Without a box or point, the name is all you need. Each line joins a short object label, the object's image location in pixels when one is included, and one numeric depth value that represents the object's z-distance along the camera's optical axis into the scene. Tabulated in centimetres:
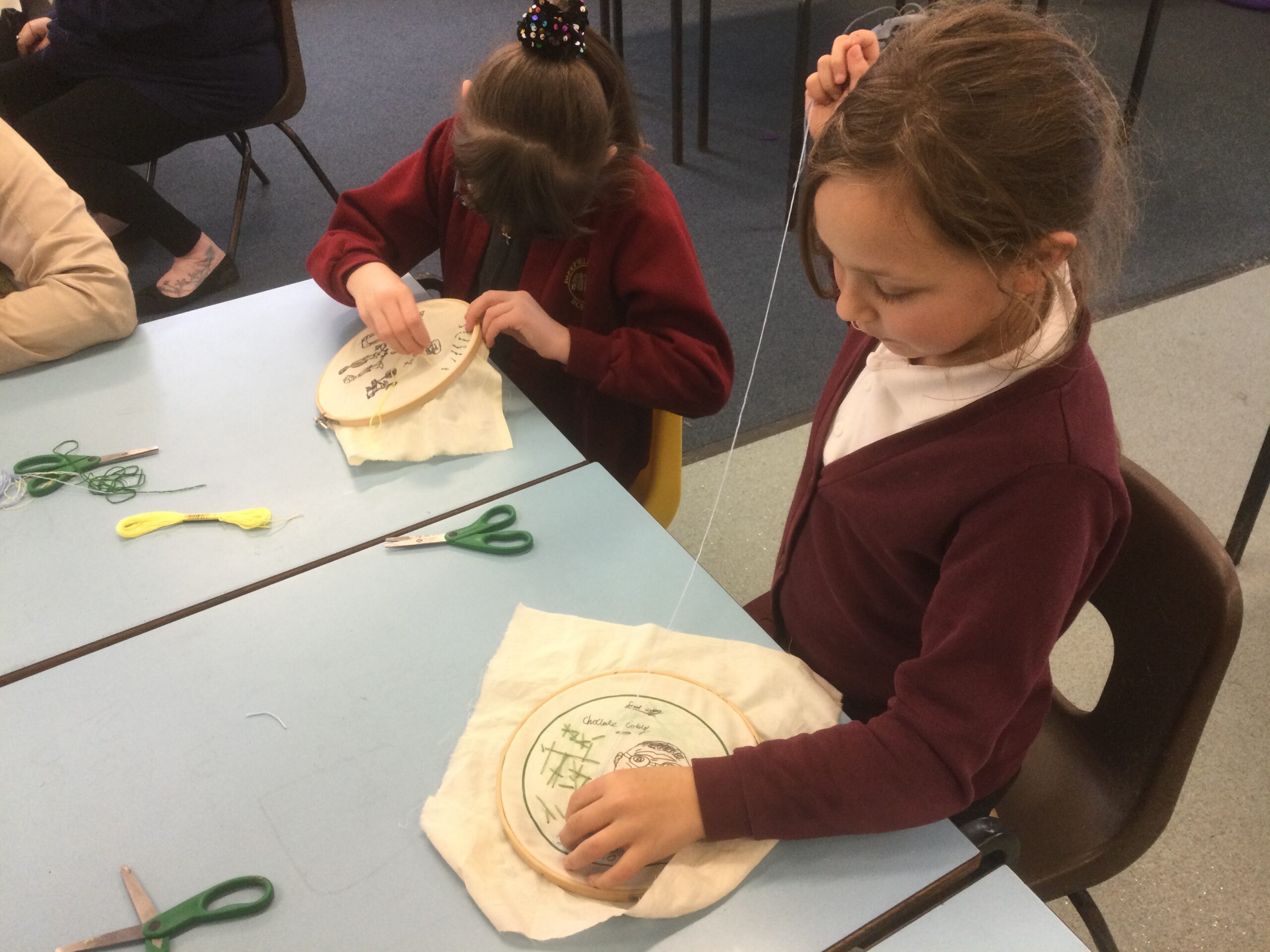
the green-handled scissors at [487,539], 83
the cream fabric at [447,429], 95
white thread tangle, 91
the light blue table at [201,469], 82
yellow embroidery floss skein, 87
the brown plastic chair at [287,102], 220
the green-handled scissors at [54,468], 93
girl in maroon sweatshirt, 95
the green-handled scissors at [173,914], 58
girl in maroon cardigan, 57
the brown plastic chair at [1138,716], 72
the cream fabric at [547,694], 58
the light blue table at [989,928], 56
